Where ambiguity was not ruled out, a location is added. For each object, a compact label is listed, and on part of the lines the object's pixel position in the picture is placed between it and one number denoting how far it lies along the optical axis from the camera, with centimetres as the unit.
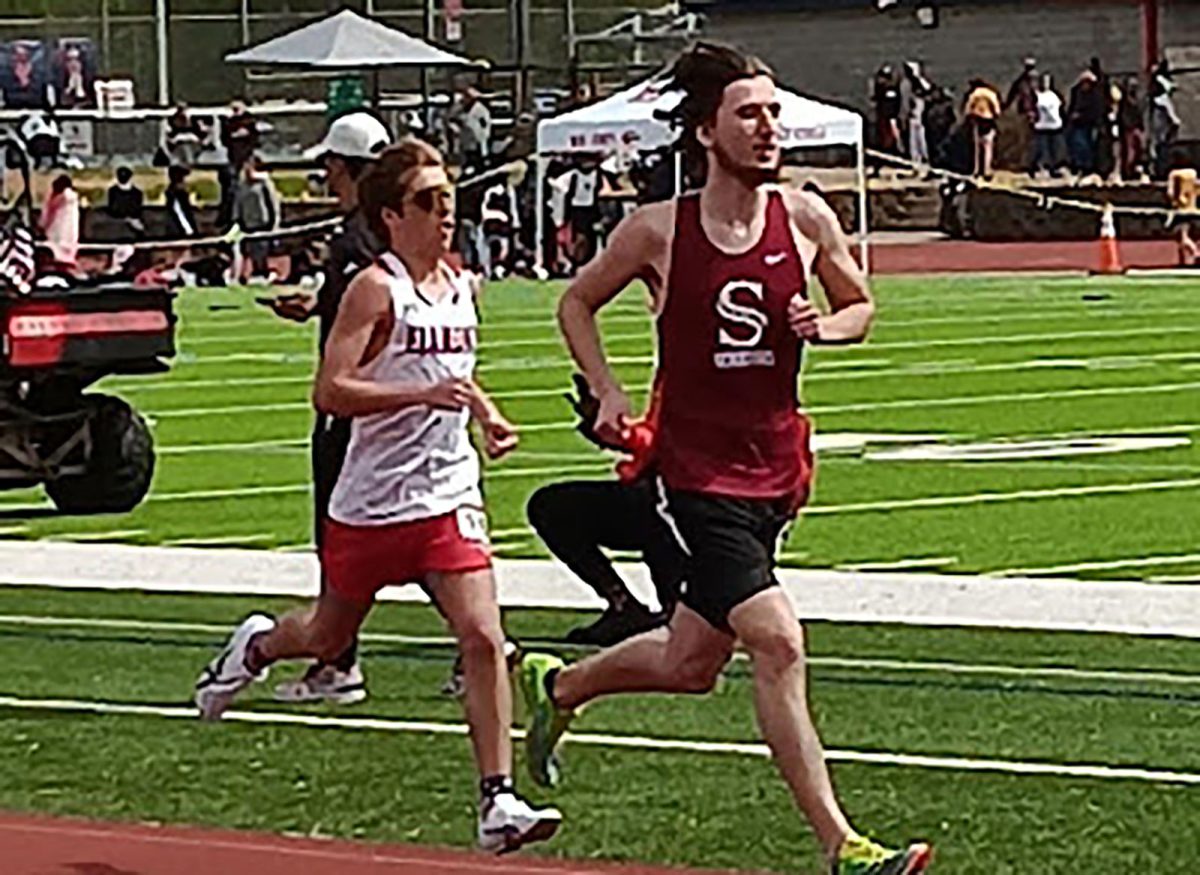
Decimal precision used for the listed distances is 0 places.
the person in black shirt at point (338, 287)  1180
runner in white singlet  976
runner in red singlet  893
